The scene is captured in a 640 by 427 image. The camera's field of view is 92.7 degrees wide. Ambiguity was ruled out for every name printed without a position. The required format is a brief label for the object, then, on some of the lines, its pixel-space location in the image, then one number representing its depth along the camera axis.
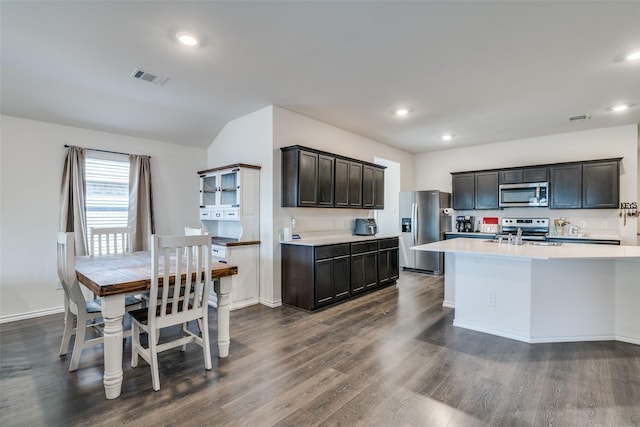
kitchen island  3.13
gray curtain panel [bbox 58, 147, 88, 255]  4.06
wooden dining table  2.17
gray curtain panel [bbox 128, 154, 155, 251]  4.67
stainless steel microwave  5.63
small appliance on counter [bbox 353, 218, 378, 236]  5.55
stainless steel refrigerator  6.39
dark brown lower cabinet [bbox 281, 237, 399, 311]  4.02
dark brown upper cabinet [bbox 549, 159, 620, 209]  5.08
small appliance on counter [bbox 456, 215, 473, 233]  6.51
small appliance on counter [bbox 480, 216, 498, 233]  6.23
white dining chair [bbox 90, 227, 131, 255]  3.64
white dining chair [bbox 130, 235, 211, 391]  2.29
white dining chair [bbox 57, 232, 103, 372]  2.52
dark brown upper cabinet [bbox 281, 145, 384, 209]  4.25
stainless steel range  5.70
